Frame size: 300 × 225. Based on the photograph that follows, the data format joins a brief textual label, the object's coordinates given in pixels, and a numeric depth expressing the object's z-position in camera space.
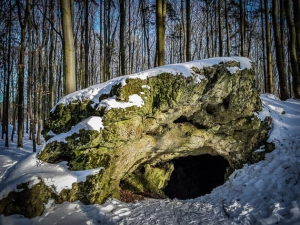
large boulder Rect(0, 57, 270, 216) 4.39
